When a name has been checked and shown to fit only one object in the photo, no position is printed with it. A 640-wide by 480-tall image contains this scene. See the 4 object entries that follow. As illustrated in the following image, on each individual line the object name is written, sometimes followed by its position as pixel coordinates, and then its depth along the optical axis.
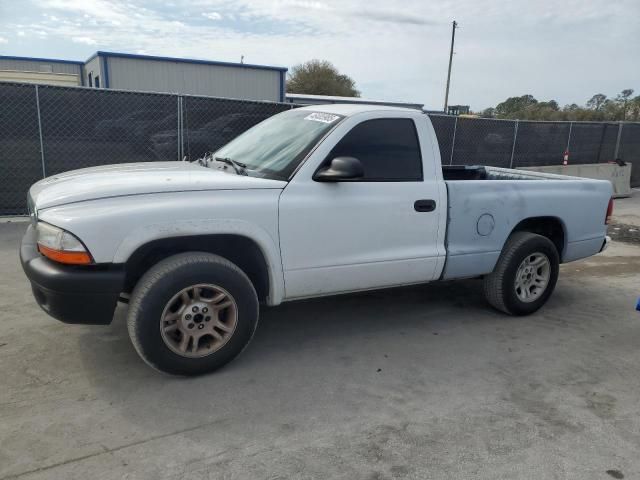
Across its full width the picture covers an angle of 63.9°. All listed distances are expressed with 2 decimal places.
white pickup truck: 3.05
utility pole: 38.84
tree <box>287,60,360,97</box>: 51.78
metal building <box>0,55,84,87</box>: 29.69
